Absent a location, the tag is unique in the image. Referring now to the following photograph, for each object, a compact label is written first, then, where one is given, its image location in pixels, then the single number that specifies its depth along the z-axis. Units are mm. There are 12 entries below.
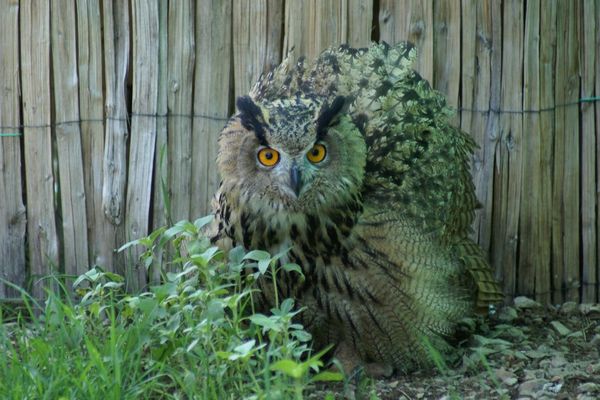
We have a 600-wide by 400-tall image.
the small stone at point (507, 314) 9578
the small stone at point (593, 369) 7957
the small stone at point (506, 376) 7870
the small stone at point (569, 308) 9692
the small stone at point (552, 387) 7613
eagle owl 7887
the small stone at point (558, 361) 8271
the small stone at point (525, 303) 9773
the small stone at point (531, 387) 7594
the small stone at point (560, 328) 9164
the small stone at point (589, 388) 7500
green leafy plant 6539
